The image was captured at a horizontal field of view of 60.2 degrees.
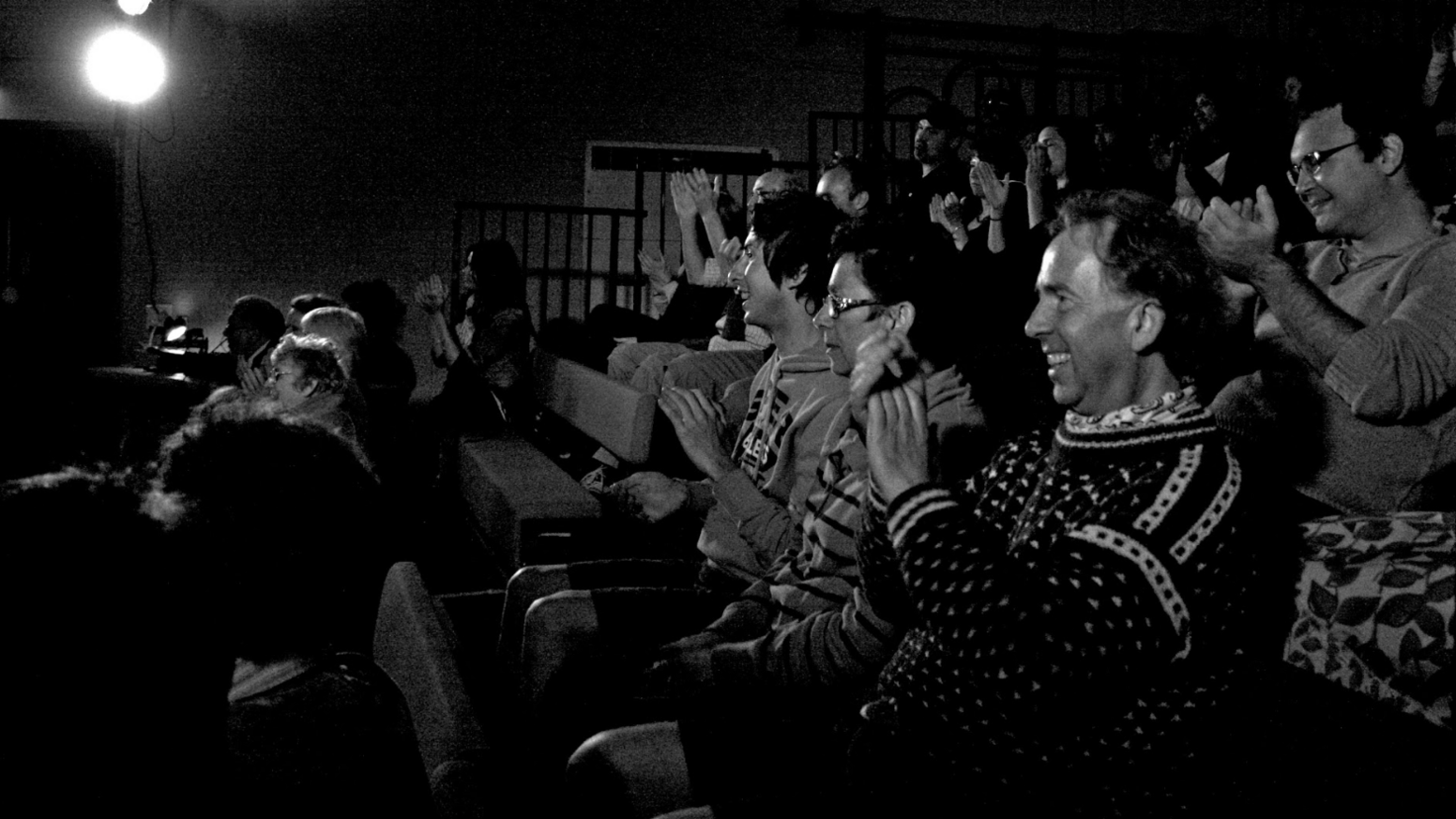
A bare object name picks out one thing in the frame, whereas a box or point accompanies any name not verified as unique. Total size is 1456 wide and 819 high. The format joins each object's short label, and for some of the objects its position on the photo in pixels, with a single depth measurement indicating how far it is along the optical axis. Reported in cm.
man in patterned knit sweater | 132
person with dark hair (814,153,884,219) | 411
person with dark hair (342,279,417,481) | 514
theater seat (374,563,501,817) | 152
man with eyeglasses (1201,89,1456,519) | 204
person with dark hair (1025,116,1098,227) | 452
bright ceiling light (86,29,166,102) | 796
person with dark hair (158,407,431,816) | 128
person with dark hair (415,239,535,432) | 564
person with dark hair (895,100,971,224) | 536
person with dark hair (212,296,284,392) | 541
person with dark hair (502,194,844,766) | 234
